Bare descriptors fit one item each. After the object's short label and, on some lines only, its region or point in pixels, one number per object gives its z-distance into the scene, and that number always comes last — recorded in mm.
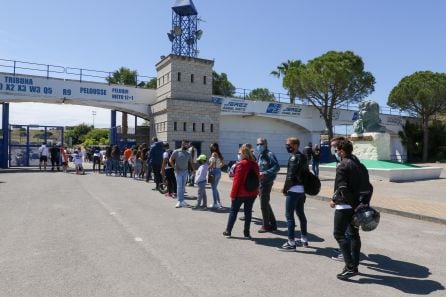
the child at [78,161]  22781
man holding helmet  4996
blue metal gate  25984
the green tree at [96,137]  67925
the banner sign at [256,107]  32812
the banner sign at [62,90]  25125
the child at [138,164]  19502
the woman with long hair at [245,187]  7066
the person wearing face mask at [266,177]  7719
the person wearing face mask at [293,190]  6305
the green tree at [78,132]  80125
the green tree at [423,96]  40500
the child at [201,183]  10172
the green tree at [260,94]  62050
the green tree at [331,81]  35562
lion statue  22769
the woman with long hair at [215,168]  10430
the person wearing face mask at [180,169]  10508
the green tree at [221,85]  54069
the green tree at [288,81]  37312
